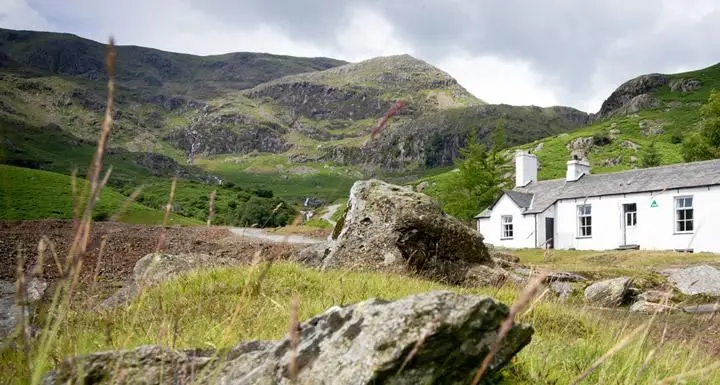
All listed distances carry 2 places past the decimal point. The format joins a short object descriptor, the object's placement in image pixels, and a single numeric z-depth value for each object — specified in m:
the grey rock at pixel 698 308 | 16.08
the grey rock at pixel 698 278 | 19.92
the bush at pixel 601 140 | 119.94
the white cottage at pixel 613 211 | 40.66
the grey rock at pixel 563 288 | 19.26
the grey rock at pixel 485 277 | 13.44
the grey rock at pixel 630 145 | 110.00
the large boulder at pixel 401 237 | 13.28
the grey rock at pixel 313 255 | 15.69
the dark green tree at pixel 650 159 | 79.62
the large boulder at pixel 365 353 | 3.26
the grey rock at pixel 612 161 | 104.38
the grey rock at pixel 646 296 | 17.03
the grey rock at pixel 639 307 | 15.95
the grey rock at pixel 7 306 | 7.38
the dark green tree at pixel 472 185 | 57.22
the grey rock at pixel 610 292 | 17.98
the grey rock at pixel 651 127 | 118.62
